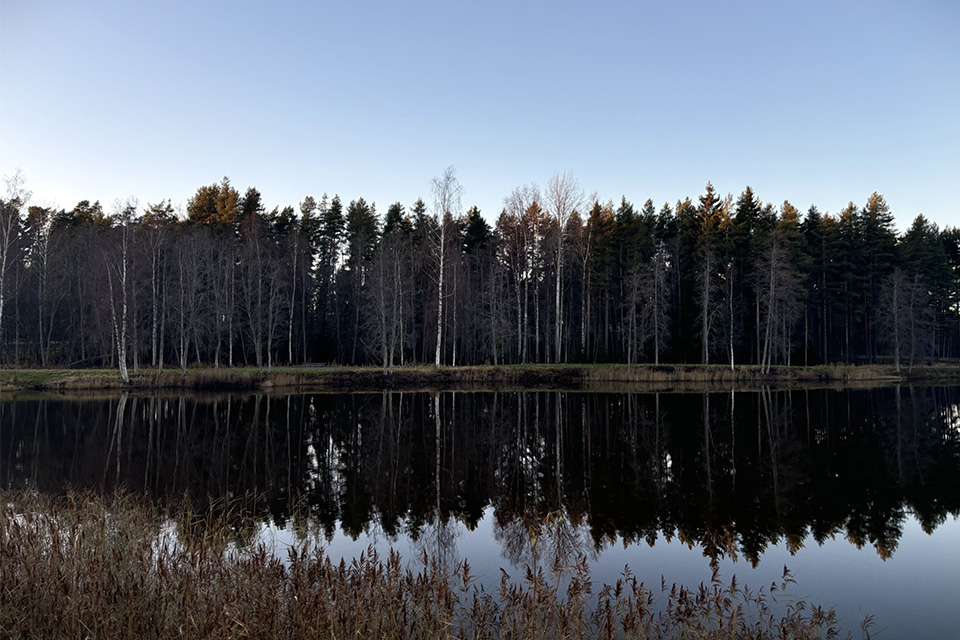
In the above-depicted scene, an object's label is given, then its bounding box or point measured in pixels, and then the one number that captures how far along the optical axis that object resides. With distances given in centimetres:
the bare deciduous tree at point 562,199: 4703
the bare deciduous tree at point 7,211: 3638
